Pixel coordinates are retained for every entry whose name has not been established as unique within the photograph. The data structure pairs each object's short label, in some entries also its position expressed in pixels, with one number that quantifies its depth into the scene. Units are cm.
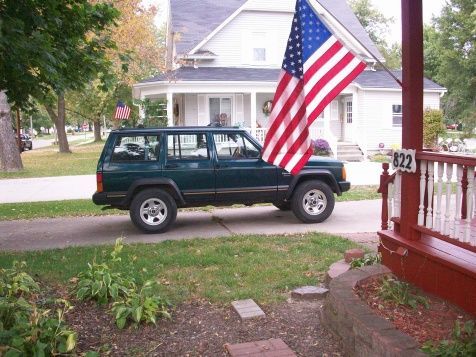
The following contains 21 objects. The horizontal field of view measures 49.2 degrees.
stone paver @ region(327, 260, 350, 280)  566
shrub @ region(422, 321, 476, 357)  334
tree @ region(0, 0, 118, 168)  624
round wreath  2476
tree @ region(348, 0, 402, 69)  5812
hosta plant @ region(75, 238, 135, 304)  518
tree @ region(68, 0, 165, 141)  2647
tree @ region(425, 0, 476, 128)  3447
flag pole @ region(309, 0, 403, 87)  2431
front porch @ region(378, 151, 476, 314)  396
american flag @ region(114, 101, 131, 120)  2827
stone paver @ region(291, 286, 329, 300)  551
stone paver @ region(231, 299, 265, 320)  500
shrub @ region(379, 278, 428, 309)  434
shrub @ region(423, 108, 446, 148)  2320
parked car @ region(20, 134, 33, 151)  4154
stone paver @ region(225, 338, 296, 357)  416
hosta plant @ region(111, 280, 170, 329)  469
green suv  895
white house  2402
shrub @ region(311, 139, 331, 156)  2236
